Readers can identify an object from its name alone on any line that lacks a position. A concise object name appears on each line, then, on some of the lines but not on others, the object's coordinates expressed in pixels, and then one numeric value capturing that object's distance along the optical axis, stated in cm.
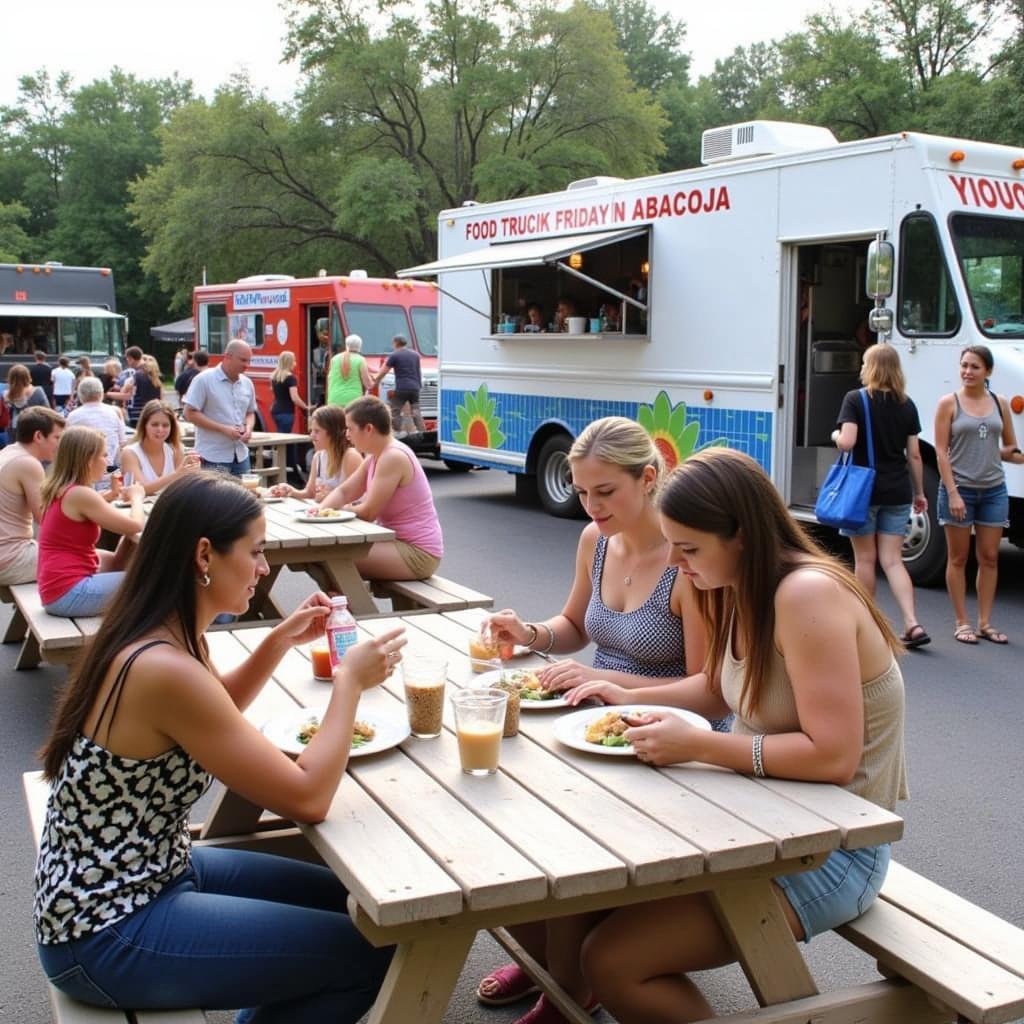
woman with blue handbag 701
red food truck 1650
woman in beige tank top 241
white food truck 828
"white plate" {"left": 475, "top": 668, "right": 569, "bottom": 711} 295
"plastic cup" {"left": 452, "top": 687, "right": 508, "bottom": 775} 252
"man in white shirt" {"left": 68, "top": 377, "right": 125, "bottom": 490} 1005
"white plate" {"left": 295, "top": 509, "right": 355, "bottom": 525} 648
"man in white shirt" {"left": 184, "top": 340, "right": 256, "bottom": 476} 959
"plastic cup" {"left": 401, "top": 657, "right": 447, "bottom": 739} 280
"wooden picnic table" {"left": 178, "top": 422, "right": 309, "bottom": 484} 1282
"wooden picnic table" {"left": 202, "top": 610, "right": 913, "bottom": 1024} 209
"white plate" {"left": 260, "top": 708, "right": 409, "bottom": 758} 266
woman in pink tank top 635
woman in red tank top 548
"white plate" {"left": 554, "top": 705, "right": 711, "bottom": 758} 263
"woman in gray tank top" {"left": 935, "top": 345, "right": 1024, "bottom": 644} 705
